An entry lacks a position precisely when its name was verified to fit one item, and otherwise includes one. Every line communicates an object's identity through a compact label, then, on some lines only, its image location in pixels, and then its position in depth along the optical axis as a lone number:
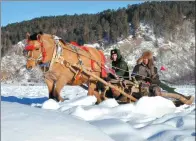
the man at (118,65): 7.21
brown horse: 6.42
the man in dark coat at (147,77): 6.64
